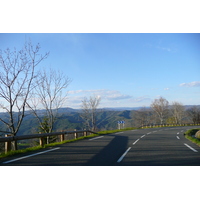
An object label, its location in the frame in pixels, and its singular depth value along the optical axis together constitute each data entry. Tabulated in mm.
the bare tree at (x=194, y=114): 63503
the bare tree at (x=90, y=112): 43988
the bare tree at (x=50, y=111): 18969
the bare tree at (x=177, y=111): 80812
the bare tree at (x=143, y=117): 80438
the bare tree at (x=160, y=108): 71088
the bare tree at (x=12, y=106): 12527
